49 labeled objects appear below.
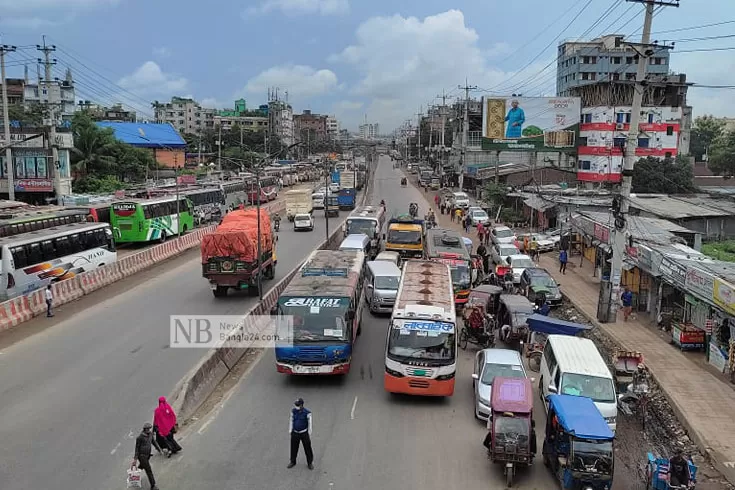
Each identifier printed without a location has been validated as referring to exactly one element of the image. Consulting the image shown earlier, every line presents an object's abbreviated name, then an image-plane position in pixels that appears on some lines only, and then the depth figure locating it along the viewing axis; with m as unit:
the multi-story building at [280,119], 170.12
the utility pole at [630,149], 20.88
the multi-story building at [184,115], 165.50
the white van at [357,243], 29.36
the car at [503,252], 32.47
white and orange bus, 14.54
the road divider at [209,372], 13.84
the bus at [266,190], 64.88
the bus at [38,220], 26.89
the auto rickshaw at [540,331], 18.62
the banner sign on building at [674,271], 19.52
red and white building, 62.81
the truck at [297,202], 54.53
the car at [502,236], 36.77
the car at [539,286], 25.28
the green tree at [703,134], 105.38
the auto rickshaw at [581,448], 10.46
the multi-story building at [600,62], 93.44
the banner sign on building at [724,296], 16.34
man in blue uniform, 11.16
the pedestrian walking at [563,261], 31.94
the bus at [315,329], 15.20
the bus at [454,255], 24.47
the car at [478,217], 49.63
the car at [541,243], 38.56
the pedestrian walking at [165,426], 11.42
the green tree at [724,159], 63.94
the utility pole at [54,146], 36.91
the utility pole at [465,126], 71.56
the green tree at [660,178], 50.28
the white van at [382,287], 23.52
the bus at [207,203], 50.47
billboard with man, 59.97
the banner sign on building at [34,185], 51.47
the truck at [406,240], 31.19
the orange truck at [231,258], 23.73
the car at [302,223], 48.47
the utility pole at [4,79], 39.69
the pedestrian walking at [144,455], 10.27
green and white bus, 36.25
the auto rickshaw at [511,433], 11.18
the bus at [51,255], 22.41
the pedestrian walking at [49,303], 22.20
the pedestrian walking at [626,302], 22.77
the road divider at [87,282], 20.98
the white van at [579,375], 13.40
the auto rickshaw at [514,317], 20.23
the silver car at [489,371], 13.98
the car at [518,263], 29.08
